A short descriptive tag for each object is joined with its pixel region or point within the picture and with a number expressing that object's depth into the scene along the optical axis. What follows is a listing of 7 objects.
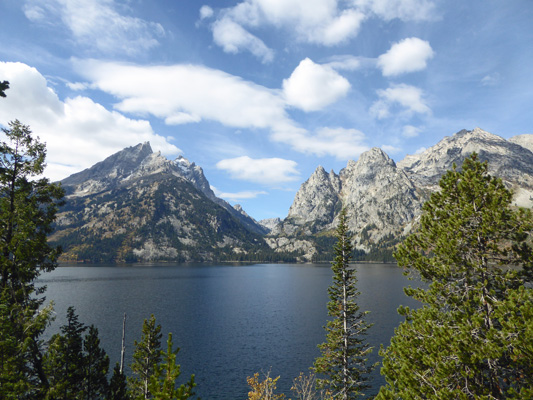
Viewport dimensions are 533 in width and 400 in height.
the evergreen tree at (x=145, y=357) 38.81
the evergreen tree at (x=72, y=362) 30.39
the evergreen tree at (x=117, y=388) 33.44
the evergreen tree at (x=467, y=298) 14.02
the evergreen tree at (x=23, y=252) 18.06
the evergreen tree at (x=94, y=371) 33.78
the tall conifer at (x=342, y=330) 35.34
